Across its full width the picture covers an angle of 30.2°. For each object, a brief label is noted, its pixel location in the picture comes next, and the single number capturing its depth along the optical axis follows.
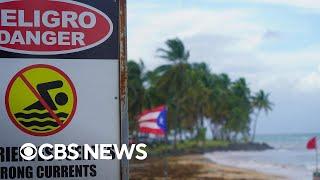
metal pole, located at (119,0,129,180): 3.28
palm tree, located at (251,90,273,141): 87.38
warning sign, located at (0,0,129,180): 3.19
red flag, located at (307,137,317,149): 21.41
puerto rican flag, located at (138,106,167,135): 20.06
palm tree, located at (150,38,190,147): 59.41
